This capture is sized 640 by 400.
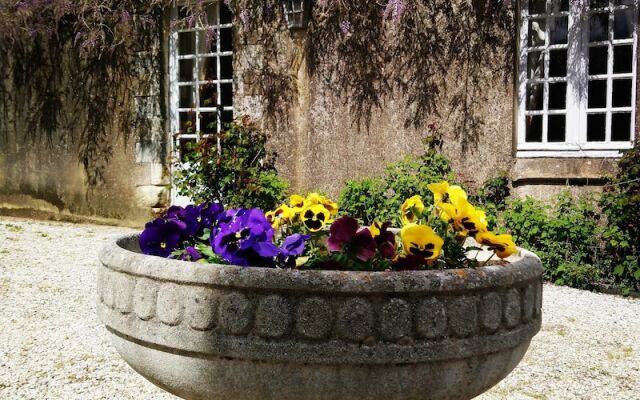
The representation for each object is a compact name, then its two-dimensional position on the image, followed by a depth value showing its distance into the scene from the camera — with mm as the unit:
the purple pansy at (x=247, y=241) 1767
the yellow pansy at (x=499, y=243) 1933
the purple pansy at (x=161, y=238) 2068
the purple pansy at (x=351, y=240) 1836
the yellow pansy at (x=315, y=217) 2150
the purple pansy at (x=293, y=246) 1868
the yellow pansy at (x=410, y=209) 2089
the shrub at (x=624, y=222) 5367
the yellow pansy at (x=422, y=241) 1852
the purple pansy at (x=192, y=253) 1957
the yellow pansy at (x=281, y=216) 2301
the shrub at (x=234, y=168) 7500
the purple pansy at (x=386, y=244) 1871
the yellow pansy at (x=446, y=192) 2018
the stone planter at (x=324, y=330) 1545
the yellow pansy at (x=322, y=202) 2301
